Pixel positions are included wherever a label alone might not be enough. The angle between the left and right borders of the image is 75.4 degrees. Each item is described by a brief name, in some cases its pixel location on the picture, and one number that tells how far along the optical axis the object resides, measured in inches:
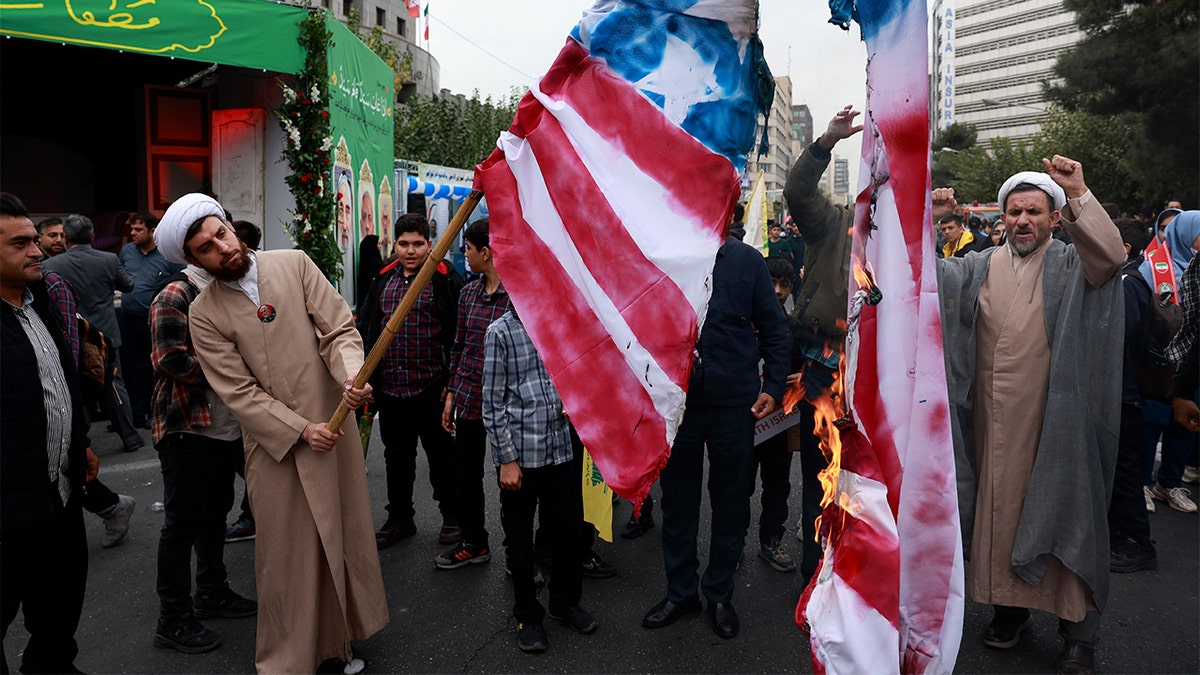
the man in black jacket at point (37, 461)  106.8
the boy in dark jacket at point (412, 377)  187.9
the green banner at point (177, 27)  245.3
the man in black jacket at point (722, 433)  148.5
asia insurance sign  2994.6
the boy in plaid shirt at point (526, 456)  140.2
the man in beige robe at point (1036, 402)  128.8
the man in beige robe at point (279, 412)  126.7
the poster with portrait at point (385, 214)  425.1
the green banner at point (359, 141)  331.9
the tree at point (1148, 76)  687.1
